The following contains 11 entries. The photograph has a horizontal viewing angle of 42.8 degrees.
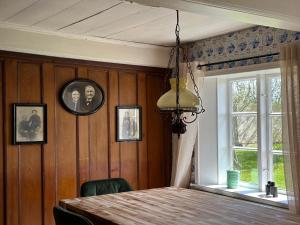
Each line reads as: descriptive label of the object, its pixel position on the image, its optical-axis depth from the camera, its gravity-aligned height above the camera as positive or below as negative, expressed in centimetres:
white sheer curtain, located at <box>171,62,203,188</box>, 432 -36
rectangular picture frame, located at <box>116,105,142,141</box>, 433 -2
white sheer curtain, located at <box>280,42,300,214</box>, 318 +1
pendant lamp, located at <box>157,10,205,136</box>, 247 +13
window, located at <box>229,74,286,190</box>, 380 -10
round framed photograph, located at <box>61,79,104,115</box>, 396 +27
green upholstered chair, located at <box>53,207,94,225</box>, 216 -56
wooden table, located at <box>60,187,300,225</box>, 235 -61
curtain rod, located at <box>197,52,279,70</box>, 360 +61
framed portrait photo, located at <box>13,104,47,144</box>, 364 +0
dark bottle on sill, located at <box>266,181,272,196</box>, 367 -67
